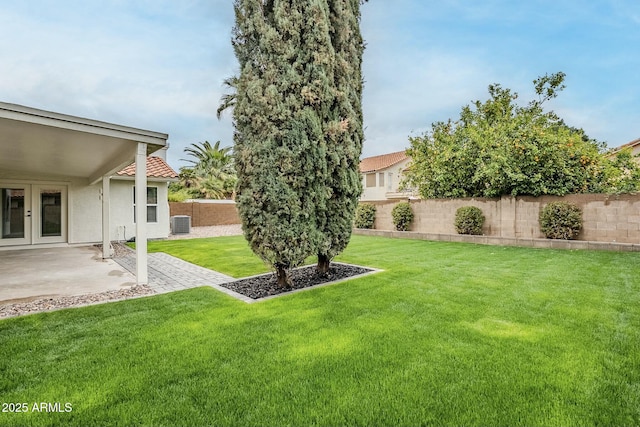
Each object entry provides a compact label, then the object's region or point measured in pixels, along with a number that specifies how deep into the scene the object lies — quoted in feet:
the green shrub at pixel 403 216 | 44.37
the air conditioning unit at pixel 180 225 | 54.13
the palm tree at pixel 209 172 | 91.15
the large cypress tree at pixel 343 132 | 18.31
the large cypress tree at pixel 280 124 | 16.31
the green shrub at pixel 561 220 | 30.83
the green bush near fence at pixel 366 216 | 49.47
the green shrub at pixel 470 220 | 37.65
